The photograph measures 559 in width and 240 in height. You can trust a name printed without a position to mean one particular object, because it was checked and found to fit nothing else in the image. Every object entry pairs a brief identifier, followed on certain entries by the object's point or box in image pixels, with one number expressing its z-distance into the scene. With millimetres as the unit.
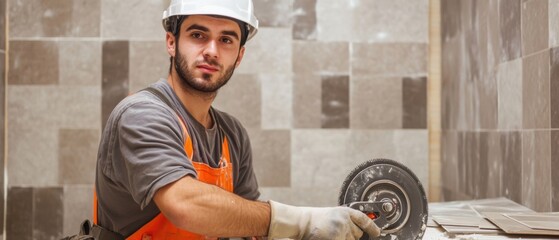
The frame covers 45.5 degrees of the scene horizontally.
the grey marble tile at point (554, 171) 2342
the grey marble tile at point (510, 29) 2742
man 1794
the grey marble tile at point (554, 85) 2329
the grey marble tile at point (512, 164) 2734
